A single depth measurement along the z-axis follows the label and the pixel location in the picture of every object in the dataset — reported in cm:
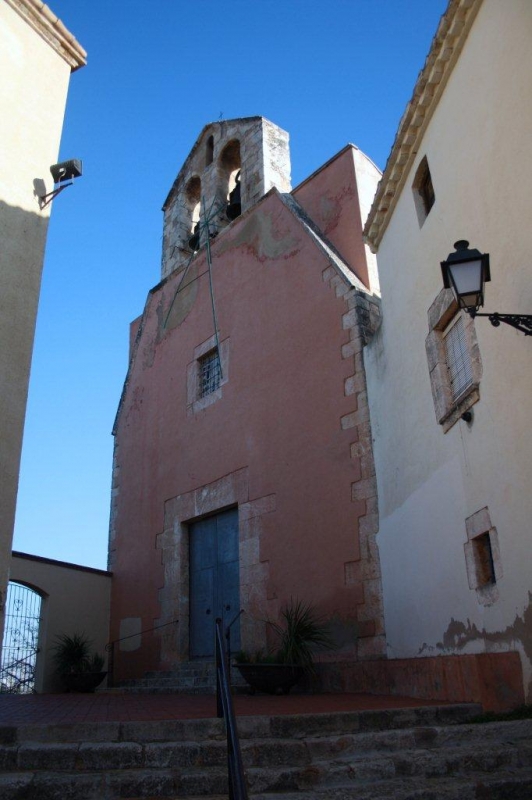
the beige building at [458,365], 467
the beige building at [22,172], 598
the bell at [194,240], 1212
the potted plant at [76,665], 938
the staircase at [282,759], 330
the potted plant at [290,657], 658
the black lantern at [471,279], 411
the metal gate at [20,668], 951
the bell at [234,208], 1148
